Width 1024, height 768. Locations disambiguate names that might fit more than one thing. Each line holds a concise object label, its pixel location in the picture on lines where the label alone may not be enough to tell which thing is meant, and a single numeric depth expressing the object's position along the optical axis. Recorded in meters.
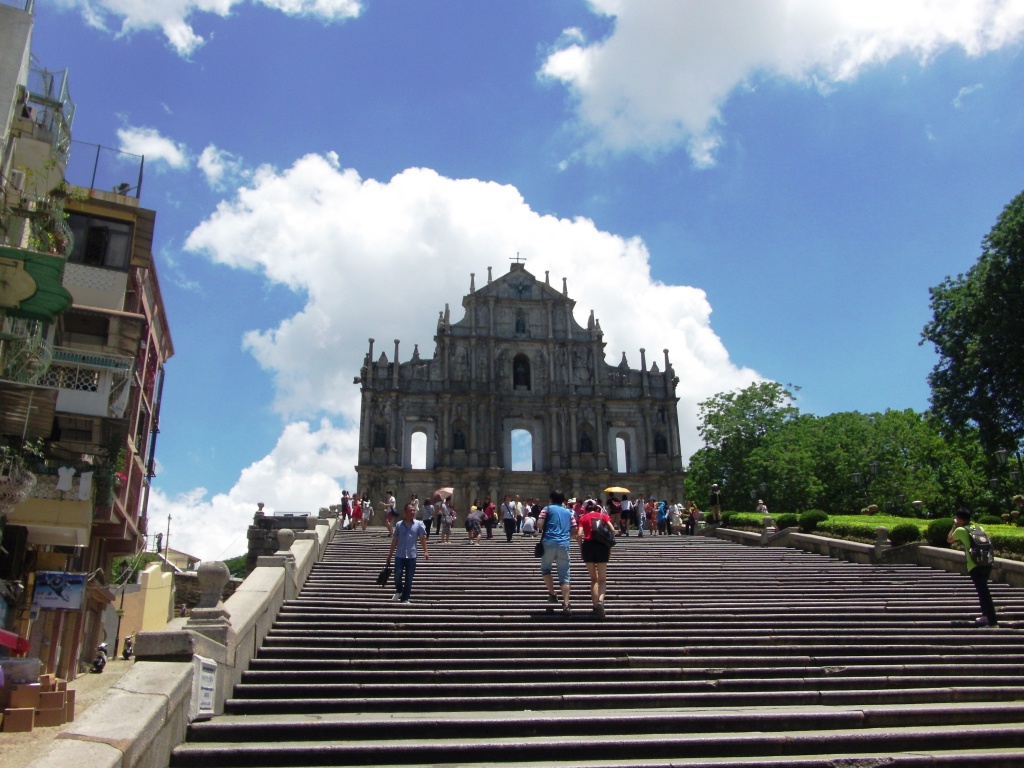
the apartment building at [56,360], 16.64
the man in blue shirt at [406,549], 11.76
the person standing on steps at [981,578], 11.20
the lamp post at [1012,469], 24.97
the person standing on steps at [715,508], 27.18
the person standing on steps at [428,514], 25.53
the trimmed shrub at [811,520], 23.53
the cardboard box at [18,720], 11.43
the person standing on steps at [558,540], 10.99
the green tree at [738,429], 47.34
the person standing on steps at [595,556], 10.82
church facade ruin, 41.66
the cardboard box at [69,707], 12.42
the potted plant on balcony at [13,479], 15.30
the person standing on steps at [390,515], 23.41
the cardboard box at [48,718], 11.99
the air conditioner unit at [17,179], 17.76
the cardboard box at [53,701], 12.23
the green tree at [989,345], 26.92
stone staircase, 6.59
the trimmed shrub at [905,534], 18.80
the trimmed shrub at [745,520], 26.60
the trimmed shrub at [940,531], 17.88
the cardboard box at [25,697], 11.85
